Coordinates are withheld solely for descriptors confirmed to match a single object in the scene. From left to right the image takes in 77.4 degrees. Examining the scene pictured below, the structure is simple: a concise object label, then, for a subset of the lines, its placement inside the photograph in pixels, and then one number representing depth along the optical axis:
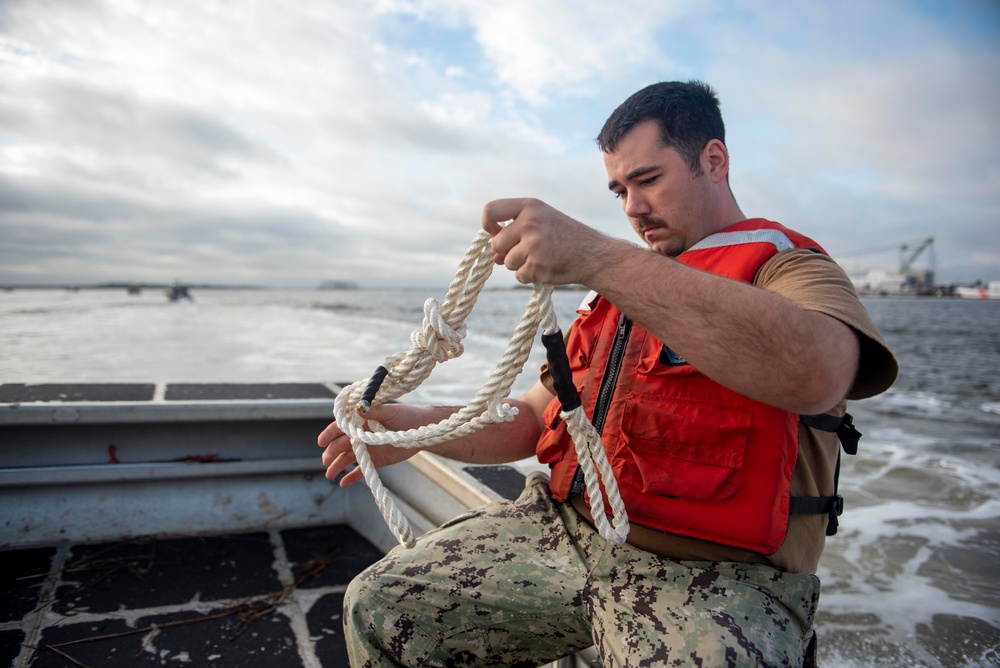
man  1.10
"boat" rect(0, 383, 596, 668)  2.14
